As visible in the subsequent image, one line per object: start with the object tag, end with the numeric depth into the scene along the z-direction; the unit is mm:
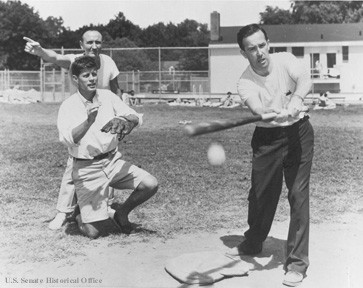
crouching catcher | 5301
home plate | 4234
